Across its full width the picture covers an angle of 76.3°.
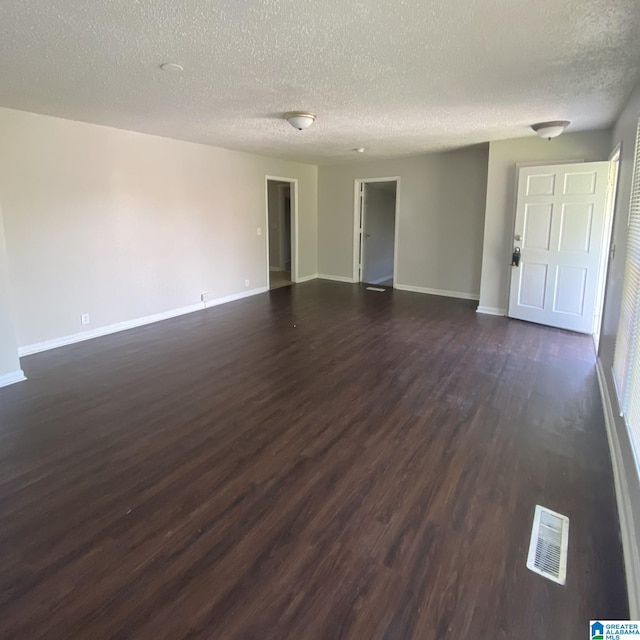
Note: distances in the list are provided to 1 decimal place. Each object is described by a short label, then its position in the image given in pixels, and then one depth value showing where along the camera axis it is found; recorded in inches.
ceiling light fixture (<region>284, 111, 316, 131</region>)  154.9
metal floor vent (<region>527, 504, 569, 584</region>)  68.7
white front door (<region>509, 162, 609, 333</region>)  186.5
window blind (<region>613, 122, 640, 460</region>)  82.0
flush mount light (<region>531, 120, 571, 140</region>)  174.1
